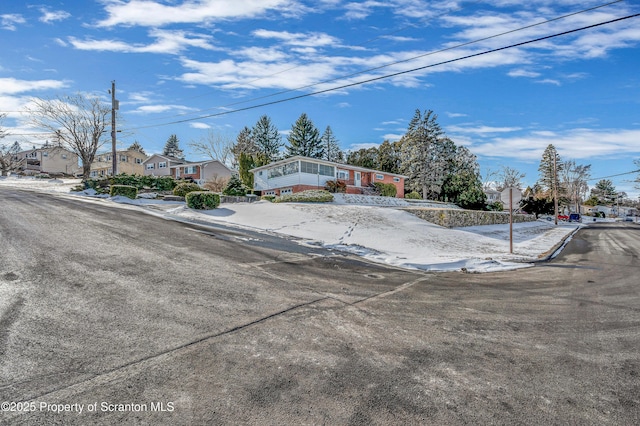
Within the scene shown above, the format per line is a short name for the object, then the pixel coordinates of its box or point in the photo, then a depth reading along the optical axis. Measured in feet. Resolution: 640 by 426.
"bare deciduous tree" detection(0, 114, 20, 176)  152.56
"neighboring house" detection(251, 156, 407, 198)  103.22
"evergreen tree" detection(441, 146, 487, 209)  116.47
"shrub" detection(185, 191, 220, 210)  57.77
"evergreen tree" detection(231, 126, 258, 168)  192.65
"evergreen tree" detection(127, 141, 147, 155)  241.02
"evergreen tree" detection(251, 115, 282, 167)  201.78
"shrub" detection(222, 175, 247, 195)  86.22
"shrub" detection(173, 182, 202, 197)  79.97
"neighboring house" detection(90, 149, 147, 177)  185.26
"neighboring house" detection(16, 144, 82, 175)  196.44
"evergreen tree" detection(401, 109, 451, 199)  146.41
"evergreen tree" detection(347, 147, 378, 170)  183.52
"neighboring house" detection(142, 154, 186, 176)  168.76
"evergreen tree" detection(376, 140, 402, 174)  181.47
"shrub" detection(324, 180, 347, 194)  103.96
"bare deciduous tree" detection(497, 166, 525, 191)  196.09
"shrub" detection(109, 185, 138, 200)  68.49
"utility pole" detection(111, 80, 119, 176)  85.04
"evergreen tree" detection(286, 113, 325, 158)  191.21
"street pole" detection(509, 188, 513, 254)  39.17
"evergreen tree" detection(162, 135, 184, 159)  246.27
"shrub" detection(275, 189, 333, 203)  76.19
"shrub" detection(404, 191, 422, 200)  136.96
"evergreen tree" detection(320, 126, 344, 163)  213.46
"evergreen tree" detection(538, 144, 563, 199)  193.34
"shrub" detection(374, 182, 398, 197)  124.47
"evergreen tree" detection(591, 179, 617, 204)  327.06
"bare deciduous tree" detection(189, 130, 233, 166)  182.39
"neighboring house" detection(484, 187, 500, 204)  229.25
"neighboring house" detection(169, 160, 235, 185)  156.56
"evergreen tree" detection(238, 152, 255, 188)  136.87
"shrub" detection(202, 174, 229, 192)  104.99
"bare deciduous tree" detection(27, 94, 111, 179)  109.81
